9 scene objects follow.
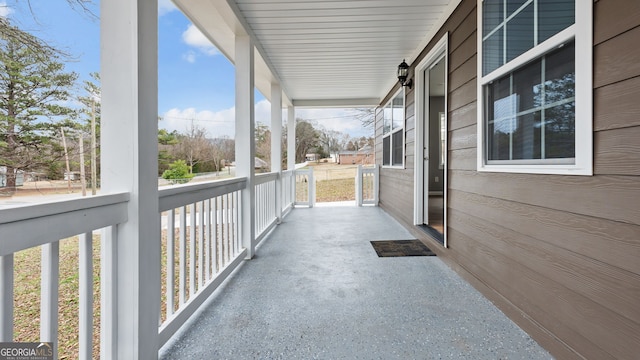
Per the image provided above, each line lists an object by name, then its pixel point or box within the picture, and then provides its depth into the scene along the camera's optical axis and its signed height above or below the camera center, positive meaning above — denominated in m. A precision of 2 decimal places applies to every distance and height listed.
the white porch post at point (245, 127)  3.09 +0.46
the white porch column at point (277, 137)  5.14 +0.60
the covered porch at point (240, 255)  1.29 -0.49
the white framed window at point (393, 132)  5.02 +0.72
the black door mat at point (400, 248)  3.30 -0.88
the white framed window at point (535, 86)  1.37 +0.48
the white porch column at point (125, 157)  1.32 +0.07
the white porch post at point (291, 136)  6.73 +0.78
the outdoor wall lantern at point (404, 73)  4.21 +1.37
